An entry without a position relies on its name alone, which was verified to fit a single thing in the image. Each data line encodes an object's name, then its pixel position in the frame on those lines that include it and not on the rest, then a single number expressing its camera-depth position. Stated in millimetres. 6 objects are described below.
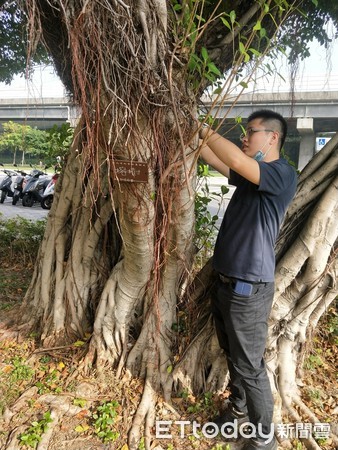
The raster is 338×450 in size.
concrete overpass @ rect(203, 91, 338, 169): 13367
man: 1929
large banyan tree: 1684
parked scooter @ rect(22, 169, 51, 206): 9867
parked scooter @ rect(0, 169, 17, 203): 10695
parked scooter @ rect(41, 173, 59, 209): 9328
